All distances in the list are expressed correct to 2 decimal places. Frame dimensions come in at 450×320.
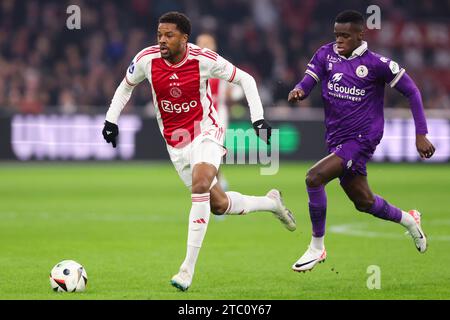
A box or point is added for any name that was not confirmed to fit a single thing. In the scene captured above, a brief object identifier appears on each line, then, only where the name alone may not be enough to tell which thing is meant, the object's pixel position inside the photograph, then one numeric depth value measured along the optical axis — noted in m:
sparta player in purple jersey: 16.77
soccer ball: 14.66
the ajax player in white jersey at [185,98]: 15.90
